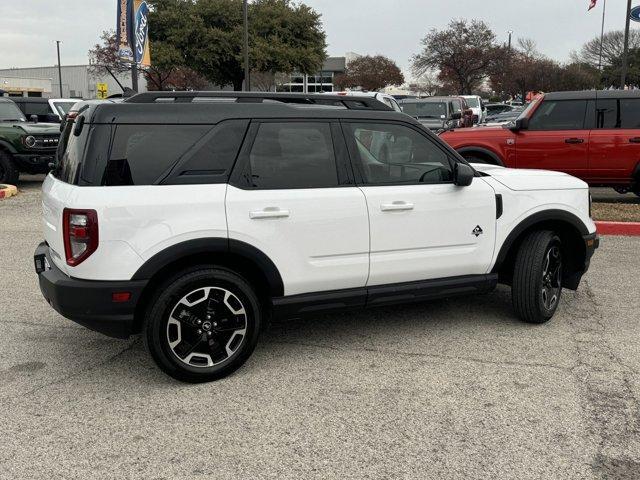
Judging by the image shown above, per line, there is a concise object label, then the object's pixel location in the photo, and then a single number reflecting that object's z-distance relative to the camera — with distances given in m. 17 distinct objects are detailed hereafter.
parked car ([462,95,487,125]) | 25.88
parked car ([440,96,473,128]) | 18.58
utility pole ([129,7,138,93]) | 18.94
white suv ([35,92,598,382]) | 3.54
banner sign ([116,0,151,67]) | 19.03
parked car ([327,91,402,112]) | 9.95
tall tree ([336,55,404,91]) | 71.44
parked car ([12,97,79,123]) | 18.16
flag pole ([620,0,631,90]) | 20.23
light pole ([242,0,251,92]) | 27.02
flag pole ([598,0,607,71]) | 56.88
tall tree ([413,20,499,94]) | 48.88
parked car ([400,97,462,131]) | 18.09
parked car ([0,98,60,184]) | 12.34
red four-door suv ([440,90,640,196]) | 9.49
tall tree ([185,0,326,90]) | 39.12
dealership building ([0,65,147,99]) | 69.88
